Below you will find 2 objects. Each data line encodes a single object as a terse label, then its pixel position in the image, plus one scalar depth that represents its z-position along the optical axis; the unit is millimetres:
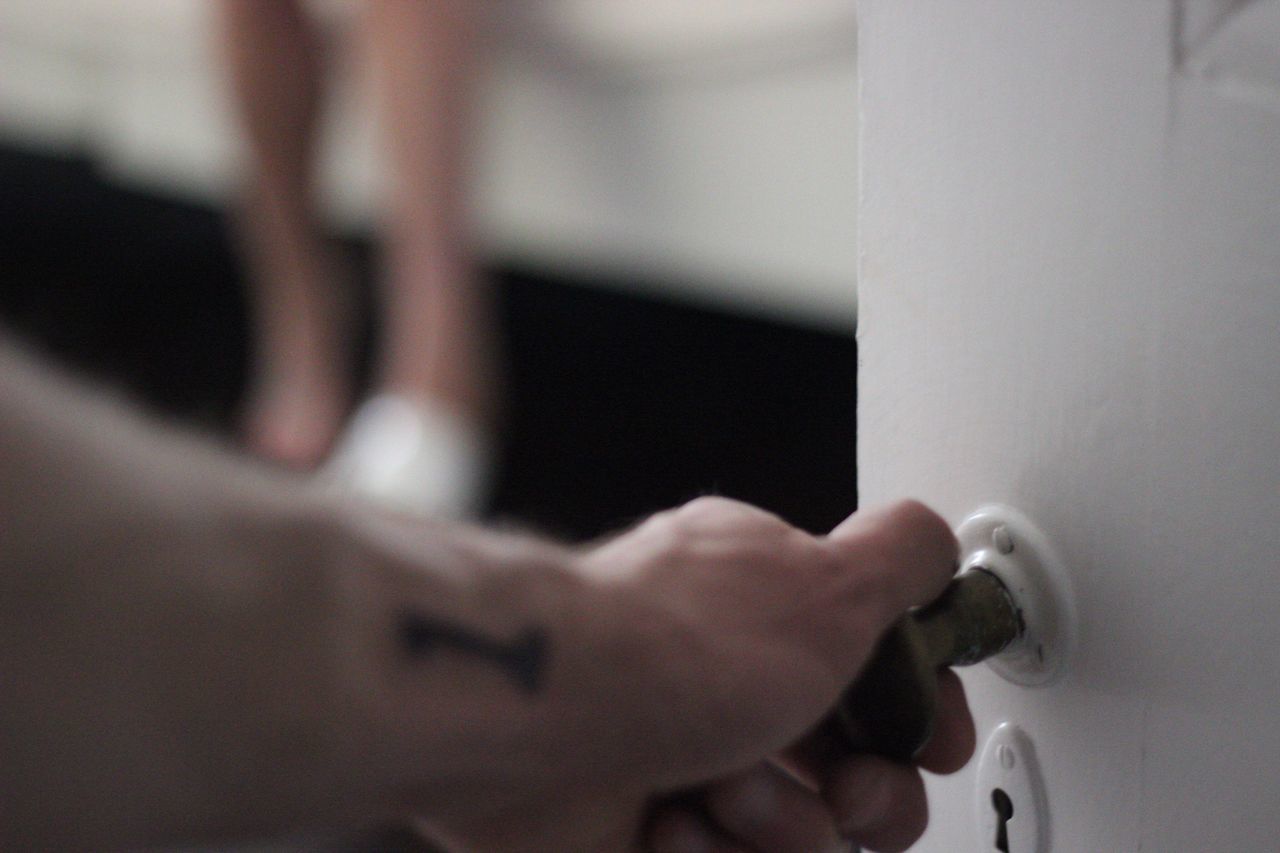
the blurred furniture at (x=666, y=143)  1878
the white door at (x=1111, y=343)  891
